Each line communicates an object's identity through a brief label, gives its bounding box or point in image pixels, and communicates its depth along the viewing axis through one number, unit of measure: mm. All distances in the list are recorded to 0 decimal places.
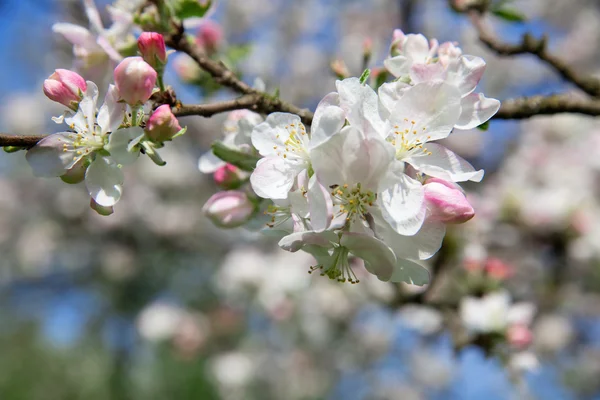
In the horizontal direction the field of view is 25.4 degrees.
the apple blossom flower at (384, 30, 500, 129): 453
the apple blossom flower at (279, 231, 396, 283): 433
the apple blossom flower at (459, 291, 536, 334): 594
